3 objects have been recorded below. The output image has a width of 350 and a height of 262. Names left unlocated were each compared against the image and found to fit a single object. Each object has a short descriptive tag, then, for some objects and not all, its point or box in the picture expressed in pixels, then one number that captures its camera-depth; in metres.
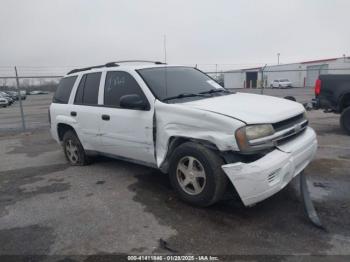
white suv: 3.22
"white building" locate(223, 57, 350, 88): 37.13
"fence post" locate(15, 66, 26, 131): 10.25
